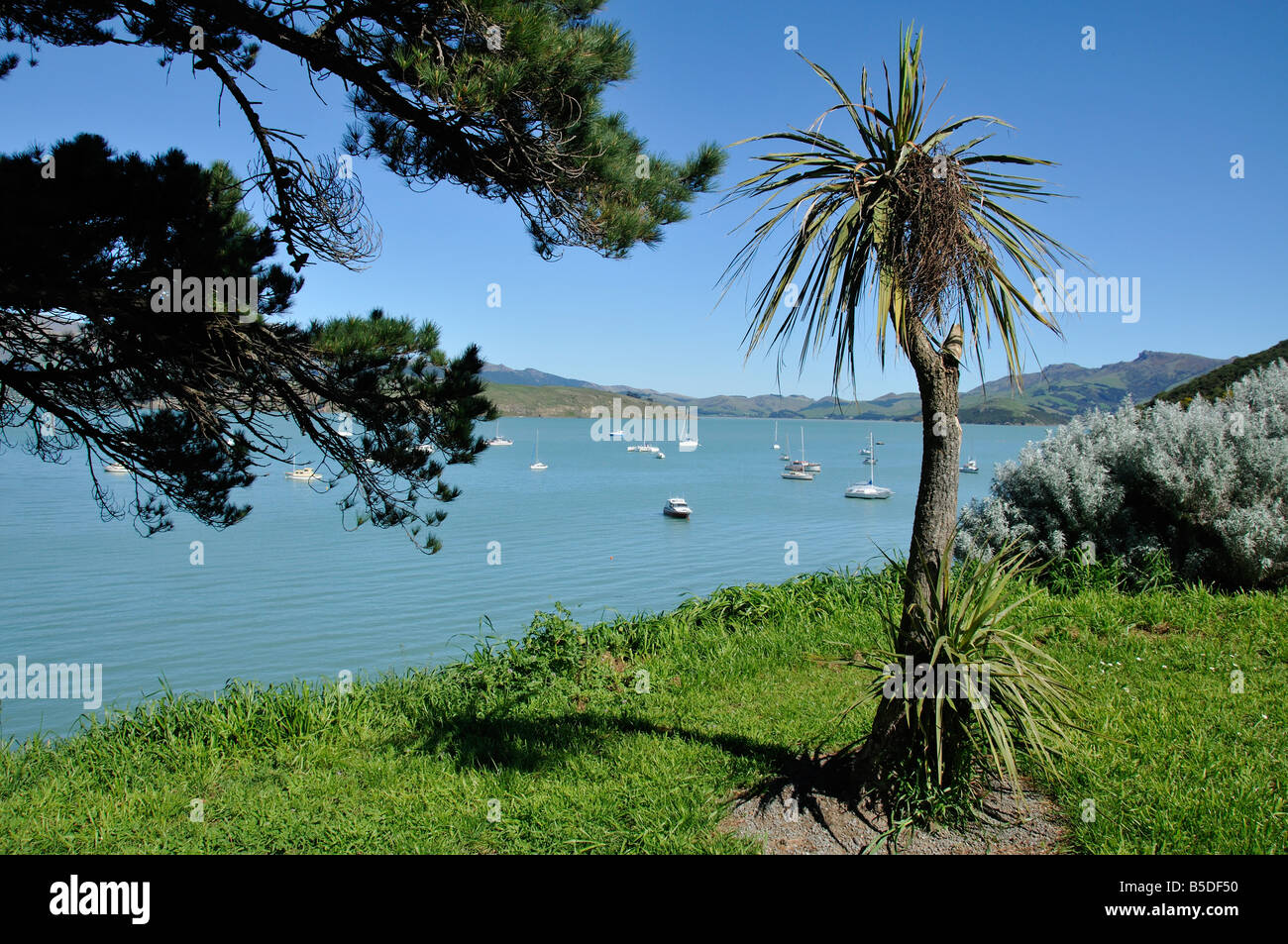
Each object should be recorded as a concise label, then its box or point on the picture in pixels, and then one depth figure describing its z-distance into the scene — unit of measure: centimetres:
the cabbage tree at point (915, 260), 355
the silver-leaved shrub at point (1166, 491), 696
